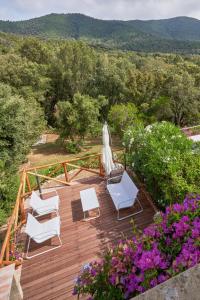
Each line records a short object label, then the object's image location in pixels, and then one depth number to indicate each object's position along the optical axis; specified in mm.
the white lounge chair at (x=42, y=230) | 3139
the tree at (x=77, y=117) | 11366
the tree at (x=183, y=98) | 12545
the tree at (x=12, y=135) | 6555
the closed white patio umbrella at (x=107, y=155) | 4646
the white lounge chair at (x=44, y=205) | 3847
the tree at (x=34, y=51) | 17832
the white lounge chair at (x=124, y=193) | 3569
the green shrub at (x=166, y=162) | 2998
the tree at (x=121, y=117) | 11368
